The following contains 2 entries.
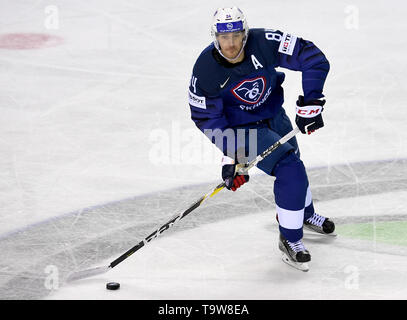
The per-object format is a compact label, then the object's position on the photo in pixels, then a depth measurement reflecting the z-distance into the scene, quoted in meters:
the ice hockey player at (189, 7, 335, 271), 8.47
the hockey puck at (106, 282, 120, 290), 8.36
